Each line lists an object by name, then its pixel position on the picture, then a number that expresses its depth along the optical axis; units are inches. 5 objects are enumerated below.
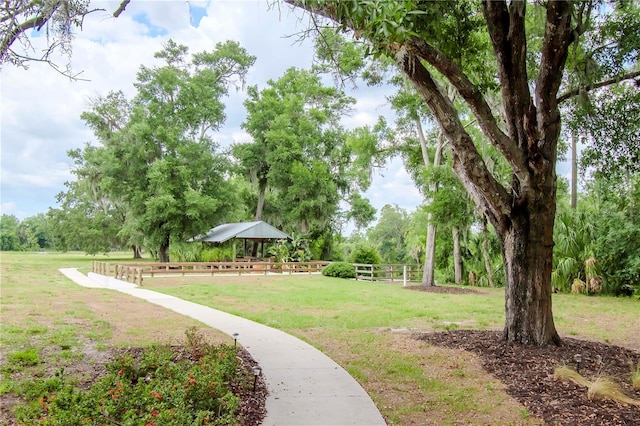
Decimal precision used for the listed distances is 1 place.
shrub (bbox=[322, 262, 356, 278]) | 952.9
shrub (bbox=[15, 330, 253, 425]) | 128.8
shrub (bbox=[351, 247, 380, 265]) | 1042.7
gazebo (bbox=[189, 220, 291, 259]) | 1083.9
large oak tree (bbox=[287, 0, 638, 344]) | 240.4
